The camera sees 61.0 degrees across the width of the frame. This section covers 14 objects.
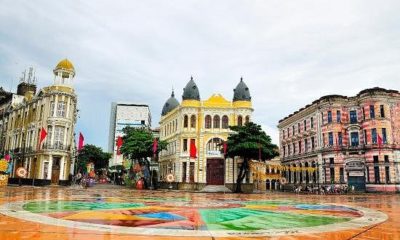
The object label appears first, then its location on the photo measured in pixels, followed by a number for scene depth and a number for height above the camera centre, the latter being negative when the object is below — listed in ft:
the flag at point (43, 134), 132.54 +15.02
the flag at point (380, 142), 144.87 +15.29
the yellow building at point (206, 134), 157.58 +19.46
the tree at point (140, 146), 156.46 +13.01
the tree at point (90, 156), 264.05 +14.10
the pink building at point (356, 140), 146.20 +17.06
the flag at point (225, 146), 134.29 +11.77
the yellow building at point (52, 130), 144.66 +18.95
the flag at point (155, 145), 144.98 +12.51
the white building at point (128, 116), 421.59 +72.52
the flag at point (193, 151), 146.10 +10.43
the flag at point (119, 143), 150.73 +13.63
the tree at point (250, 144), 129.49 +12.53
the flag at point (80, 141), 124.77 +11.90
